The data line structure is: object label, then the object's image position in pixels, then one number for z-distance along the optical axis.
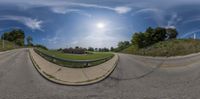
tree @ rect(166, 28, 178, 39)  9.11
